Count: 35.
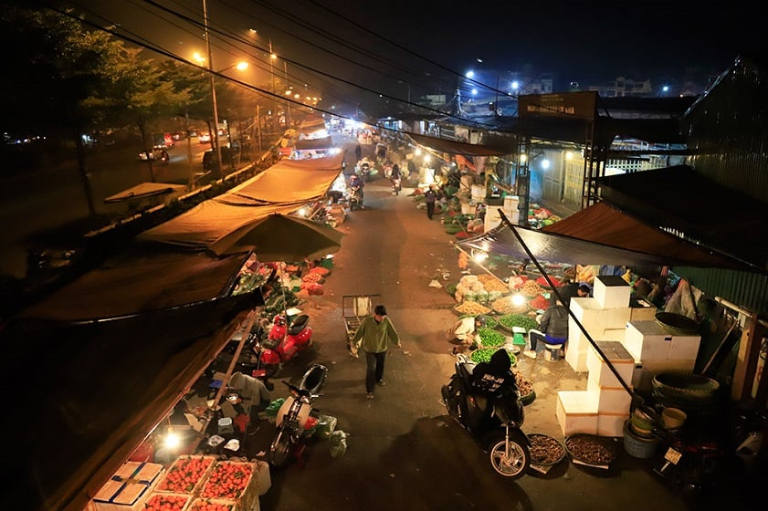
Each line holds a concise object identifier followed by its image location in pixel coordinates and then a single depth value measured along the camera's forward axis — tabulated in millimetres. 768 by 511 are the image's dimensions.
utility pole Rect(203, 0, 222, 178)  18258
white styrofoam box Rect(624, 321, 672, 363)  6996
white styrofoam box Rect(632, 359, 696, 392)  7125
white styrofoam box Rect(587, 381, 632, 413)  6845
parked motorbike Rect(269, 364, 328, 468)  6328
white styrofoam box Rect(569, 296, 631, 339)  8469
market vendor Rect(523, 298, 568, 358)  9188
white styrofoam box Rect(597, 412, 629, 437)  6930
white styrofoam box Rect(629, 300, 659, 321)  8547
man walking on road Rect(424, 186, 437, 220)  21627
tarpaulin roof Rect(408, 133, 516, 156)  16641
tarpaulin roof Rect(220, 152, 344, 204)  13330
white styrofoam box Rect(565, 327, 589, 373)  8688
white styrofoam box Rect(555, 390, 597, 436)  6898
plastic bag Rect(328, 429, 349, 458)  6699
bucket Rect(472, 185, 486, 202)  19266
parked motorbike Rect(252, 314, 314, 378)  8867
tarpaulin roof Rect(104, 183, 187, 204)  14398
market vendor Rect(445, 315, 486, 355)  9727
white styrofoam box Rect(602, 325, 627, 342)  8586
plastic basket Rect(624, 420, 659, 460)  6465
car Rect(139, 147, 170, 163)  33456
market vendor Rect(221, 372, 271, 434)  7082
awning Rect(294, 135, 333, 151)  31006
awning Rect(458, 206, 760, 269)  5871
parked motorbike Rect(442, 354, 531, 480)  6198
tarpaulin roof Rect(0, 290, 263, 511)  2770
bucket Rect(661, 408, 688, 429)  6273
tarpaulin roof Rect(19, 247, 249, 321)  5340
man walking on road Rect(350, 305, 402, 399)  8195
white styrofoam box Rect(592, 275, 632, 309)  8406
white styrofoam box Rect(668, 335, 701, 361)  6980
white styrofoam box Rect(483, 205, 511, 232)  16391
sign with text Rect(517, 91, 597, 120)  11234
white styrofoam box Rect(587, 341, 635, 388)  6836
